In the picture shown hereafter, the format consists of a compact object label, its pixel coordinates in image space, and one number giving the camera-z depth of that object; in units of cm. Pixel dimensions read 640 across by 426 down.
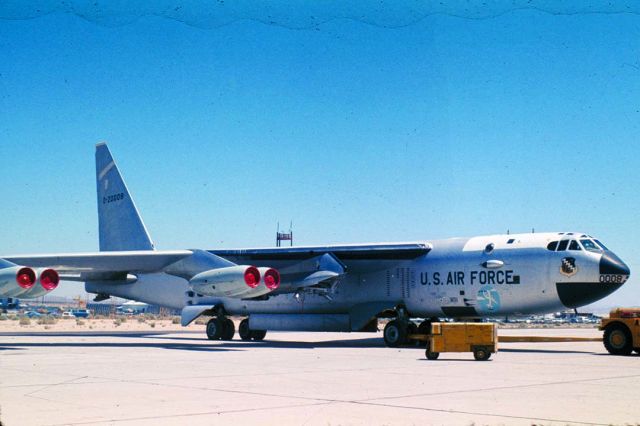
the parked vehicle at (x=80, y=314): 9684
